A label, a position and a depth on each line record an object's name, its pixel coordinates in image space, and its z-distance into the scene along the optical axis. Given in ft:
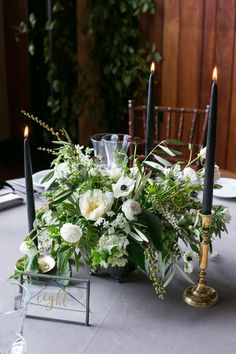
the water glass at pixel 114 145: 4.21
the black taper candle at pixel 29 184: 3.25
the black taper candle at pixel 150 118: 3.79
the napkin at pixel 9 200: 4.91
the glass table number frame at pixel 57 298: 3.18
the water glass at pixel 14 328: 2.87
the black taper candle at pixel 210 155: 2.87
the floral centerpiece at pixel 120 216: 3.18
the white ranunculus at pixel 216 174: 3.61
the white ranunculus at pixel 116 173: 3.39
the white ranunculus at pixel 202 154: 3.53
